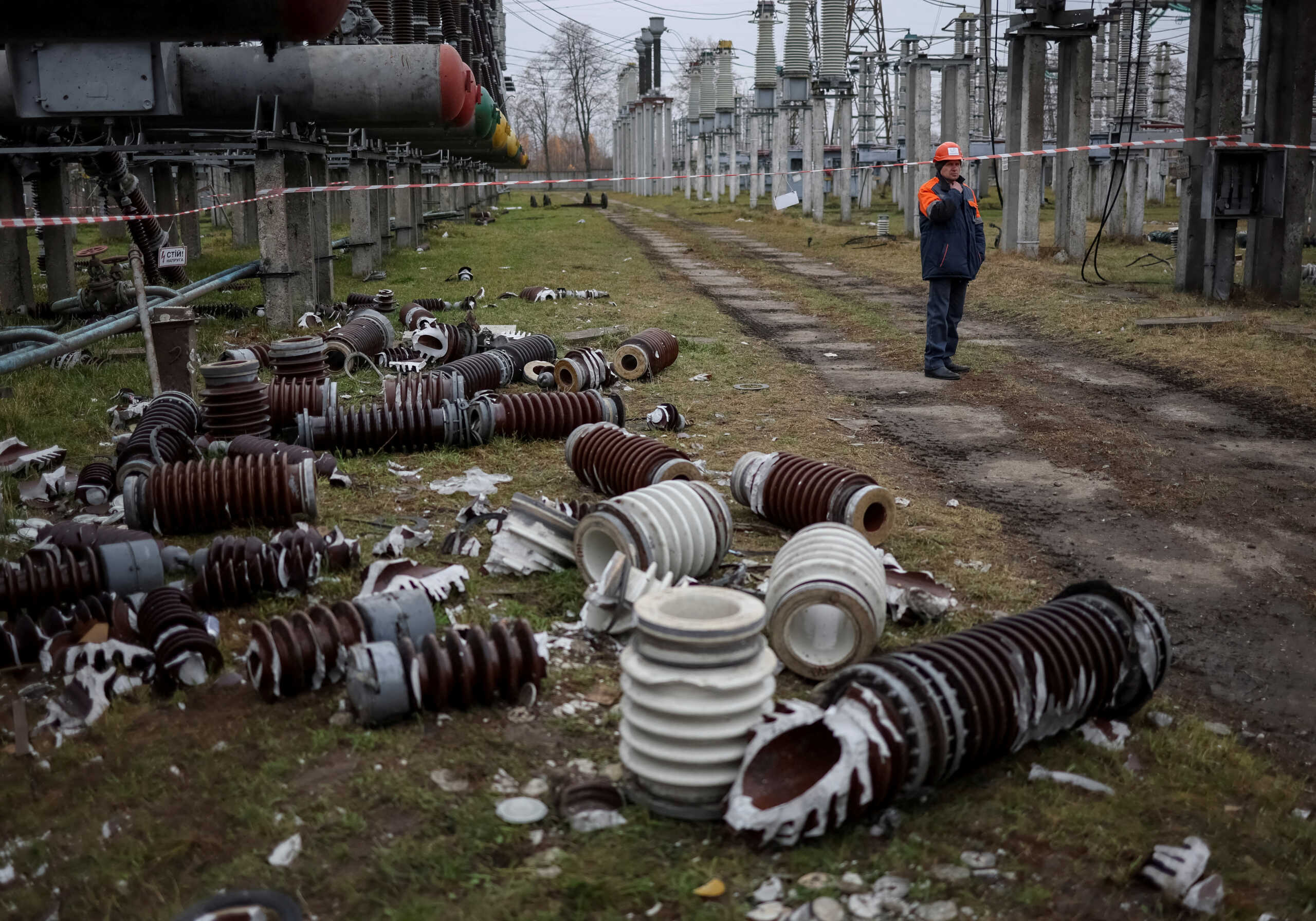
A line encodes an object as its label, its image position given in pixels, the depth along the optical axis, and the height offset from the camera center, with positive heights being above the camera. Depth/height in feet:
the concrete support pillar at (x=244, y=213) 86.07 +2.42
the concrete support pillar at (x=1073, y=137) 65.92 +5.10
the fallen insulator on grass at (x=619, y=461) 19.83 -3.89
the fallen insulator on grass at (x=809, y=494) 18.19 -4.17
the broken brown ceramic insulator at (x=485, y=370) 29.45 -3.30
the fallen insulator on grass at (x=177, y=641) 13.71 -4.69
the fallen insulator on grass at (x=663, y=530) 15.76 -4.02
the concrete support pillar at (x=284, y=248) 39.01 -0.17
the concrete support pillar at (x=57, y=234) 48.11 +0.57
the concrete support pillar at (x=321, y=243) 47.09 -0.01
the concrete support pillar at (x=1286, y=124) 46.29 +3.94
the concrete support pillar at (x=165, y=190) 71.87 +3.40
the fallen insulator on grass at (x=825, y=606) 13.66 -4.38
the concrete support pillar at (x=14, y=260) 46.26 -0.45
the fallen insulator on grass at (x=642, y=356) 32.42 -3.32
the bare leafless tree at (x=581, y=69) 312.91 +46.04
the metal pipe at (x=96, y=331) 25.84 -2.13
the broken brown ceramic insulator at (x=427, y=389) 26.58 -3.40
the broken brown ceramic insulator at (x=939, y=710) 10.50 -4.65
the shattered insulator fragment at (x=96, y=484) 20.74 -4.20
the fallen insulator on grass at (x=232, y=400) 23.39 -3.15
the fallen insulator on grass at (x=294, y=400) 25.21 -3.36
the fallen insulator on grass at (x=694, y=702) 10.69 -4.26
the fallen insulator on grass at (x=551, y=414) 25.52 -3.81
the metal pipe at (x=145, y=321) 27.09 -1.75
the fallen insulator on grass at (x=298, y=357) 28.35 -2.74
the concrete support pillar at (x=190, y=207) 74.38 +2.43
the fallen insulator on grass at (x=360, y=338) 32.68 -2.73
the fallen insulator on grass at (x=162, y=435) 20.94 -3.59
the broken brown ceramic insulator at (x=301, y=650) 13.21 -4.60
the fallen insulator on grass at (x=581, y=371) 29.35 -3.35
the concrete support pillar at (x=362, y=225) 58.70 +0.83
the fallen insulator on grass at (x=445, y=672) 12.59 -4.69
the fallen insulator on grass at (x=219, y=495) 18.92 -4.05
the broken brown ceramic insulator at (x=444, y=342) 33.58 -2.94
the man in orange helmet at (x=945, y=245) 34.24 -0.44
